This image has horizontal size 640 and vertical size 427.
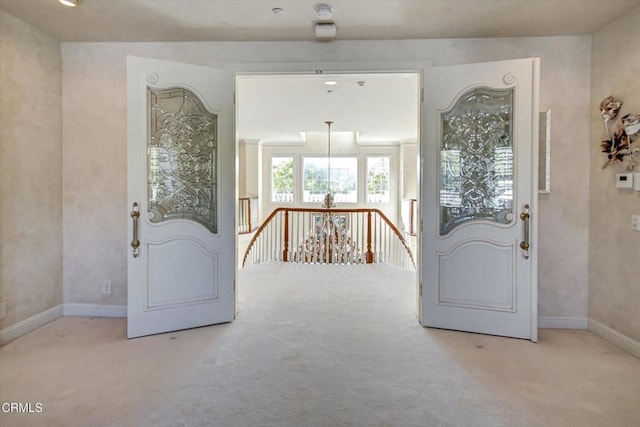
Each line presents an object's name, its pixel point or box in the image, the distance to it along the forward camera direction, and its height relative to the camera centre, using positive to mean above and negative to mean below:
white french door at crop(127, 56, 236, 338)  2.87 +0.09
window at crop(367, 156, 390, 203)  10.42 +0.82
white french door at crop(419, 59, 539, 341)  2.83 +0.08
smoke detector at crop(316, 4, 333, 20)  2.63 +1.49
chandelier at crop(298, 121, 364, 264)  6.02 -0.65
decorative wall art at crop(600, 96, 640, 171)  2.63 +0.56
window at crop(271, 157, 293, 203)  10.53 +0.99
